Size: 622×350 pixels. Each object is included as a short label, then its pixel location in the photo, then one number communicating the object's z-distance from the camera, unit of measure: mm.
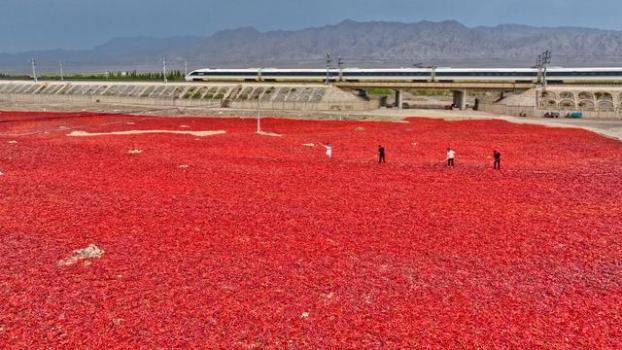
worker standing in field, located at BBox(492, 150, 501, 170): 32438
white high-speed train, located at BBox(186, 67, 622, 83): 89000
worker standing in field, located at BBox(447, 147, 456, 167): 33625
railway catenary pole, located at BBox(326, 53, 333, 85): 95738
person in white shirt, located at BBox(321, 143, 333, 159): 37594
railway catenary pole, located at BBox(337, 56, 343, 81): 102169
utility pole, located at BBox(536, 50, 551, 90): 84688
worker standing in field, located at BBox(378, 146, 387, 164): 35000
